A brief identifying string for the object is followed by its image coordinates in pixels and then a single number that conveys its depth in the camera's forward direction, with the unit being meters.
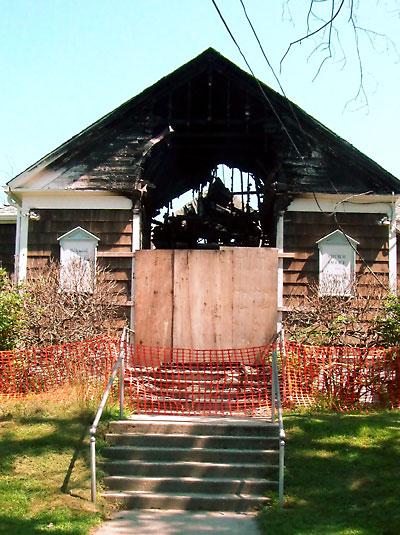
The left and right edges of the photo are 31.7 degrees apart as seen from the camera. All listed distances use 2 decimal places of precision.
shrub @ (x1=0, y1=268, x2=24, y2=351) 13.55
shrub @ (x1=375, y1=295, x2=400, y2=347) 13.48
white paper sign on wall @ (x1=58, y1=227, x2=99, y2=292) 15.14
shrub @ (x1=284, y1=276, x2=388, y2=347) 14.27
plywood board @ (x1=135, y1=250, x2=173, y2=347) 14.79
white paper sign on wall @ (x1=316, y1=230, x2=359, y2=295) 15.22
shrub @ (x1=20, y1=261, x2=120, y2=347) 14.12
